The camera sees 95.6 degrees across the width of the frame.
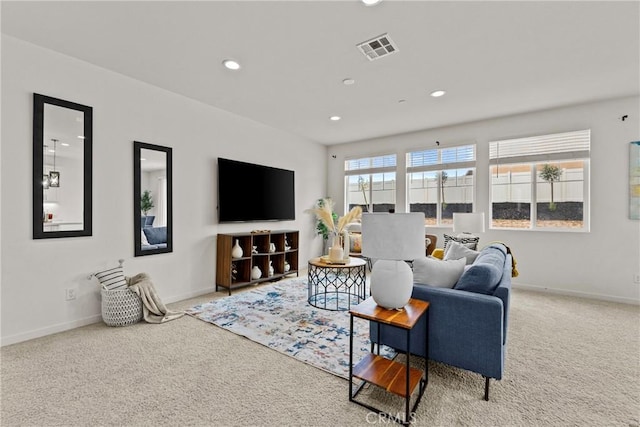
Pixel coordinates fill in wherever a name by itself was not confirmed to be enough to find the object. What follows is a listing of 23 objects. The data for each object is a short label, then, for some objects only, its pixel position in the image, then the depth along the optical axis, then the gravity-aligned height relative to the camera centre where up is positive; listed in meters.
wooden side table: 1.60 -0.97
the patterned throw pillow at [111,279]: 2.97 -0.70
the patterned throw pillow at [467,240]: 3.90 -0.38
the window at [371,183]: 5.85 +0.63
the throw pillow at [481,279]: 1.86 -0.43
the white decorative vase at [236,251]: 4.12 -0.56
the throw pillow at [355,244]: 5.60 -0.61
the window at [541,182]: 4.14 +0.49
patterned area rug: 2.33 -1.13
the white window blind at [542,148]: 4.10 +0.99
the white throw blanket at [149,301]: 3.00 -0.94
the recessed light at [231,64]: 2.90 +1.51
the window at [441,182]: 4.97 +0.57
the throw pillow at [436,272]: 2.07 -0.43
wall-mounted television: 4.27 +0.33
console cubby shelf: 4.09 -0.68
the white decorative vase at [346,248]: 3.52 -0.44
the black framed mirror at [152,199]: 3.33 +0.15
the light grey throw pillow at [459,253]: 3.11 -0.44
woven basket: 2.87 -0.95
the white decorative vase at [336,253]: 3.52 -0.49
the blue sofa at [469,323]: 1.72 -0.69
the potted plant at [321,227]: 6.12 -0.31
